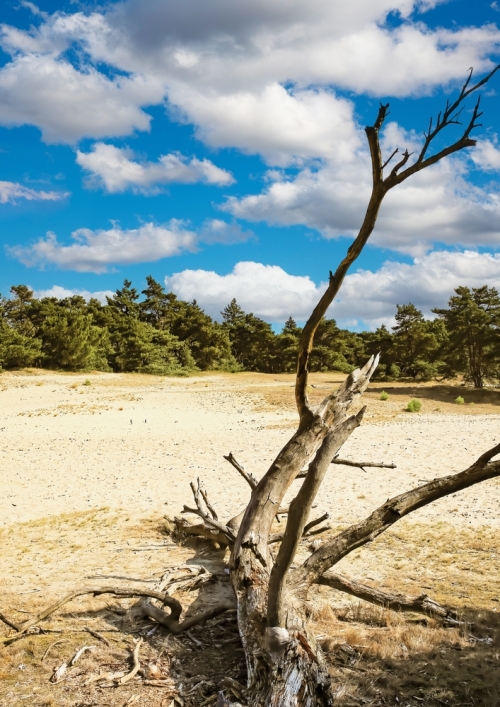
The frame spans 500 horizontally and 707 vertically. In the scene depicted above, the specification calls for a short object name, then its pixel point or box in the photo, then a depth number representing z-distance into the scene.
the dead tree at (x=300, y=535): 3.62
